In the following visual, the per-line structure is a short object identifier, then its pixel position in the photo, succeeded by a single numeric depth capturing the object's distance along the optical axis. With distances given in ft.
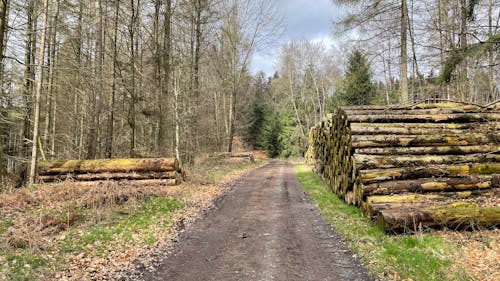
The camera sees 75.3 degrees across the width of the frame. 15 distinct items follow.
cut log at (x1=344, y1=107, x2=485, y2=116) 33.68
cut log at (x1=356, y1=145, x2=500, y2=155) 29.53
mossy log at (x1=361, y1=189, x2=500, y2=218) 24.71
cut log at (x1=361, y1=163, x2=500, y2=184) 27.14
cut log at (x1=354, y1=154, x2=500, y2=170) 28.27
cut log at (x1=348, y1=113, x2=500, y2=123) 33.04
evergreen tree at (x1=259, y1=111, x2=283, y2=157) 149.48
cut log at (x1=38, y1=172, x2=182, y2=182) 41.27
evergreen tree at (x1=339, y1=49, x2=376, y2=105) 102.17
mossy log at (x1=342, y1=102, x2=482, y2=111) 34.76
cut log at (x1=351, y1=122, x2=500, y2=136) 31.63
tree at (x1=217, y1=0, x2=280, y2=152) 94.07
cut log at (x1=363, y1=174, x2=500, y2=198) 26.30
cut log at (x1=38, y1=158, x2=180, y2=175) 41.78
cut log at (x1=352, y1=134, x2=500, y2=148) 30.37
